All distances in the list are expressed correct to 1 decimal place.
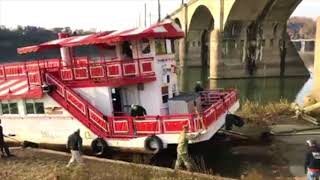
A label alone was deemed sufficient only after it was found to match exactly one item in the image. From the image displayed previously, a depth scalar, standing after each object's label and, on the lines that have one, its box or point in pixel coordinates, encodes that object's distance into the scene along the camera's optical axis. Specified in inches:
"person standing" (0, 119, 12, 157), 390.5
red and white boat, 396.9
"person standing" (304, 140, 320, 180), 286.3
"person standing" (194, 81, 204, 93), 535.9
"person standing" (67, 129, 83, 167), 351.7
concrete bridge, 1390.4
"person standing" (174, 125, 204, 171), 346.6
